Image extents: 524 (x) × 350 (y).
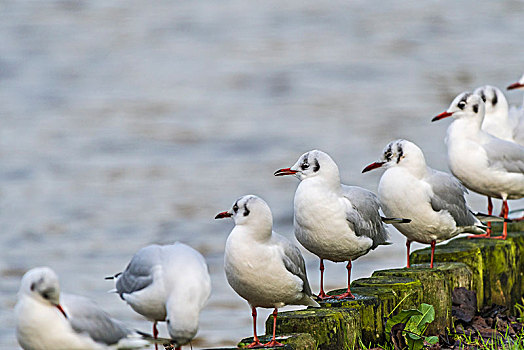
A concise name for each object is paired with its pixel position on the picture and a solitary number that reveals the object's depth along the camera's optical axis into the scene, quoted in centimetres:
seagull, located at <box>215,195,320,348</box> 958
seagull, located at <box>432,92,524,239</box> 1445
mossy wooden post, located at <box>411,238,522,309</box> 1229
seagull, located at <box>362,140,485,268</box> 1224
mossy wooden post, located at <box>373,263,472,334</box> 1087
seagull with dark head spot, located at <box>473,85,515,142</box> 1792
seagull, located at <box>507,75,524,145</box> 1816
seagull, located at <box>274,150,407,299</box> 1098
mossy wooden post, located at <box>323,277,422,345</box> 1014
